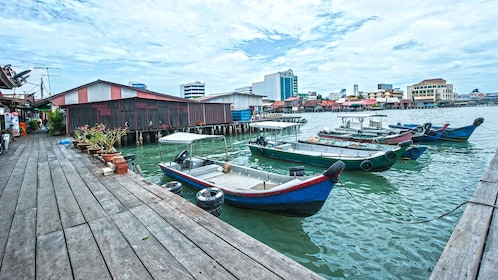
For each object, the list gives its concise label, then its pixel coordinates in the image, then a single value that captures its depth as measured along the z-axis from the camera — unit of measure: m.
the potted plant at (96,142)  8.50
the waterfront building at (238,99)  34.69
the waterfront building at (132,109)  18.78
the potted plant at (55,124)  18.59
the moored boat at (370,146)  11.16
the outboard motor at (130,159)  8.85
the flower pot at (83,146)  9.76
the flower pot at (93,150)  8.52
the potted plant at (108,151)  7.19
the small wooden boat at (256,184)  5.15
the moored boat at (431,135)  17.02
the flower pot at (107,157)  7.14
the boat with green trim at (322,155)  9.38
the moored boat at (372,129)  17.09
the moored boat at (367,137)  14.95
